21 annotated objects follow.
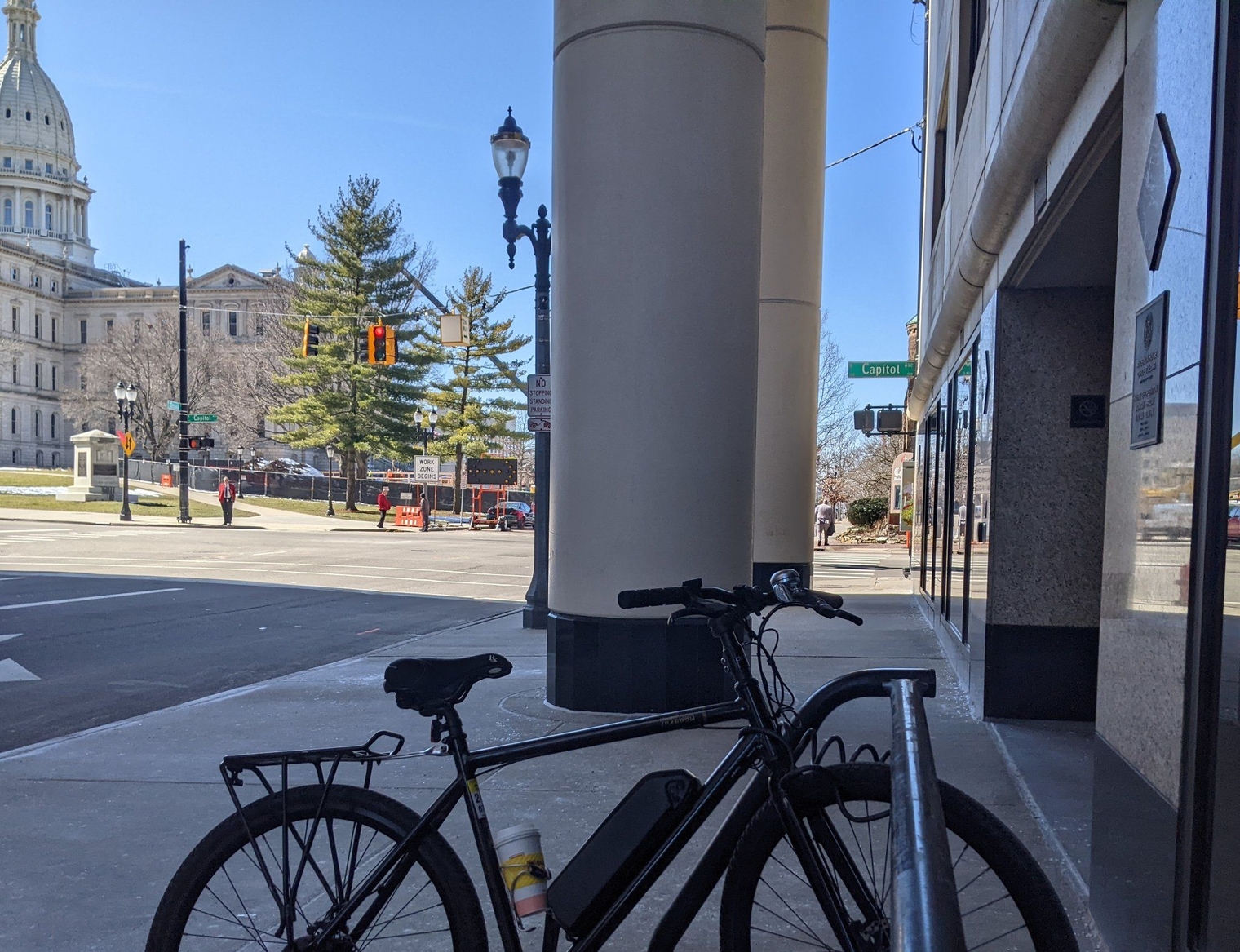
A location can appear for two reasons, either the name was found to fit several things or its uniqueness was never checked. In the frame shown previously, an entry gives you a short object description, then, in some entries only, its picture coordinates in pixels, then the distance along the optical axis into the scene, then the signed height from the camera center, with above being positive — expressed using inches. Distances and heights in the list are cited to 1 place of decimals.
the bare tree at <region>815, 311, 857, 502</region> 1932.8 +10.7
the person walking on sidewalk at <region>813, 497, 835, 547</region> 1342.3 -77.3
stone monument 1884.8 -50.3
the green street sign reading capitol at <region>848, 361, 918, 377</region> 801.0 +66.5
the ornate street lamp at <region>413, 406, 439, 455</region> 2087.8 +36.7
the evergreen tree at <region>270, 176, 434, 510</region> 2153.1 +182.8
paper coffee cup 106.5 -40.7
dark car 1852.9 -112.9
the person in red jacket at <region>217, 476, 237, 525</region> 1512.1 -76.9
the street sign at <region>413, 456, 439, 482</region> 1875.0 -37.7
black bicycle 95.7 -36.6
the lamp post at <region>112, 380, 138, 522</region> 1529.3 +56.1
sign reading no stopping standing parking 473.7 +20.6
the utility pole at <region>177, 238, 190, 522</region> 1556.3 -12.6
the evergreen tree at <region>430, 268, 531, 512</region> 2436.0 +135.4
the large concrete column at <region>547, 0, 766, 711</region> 273.6 +29.1
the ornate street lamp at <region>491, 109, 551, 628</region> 504.4 +107.4
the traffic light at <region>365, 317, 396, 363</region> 1174.3 +109.2
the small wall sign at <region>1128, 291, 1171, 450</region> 116.6 +10.0
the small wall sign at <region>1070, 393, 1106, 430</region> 261.0 +11.7
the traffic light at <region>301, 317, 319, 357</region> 1240.8 +117.2
